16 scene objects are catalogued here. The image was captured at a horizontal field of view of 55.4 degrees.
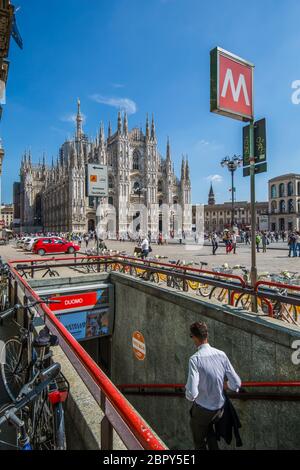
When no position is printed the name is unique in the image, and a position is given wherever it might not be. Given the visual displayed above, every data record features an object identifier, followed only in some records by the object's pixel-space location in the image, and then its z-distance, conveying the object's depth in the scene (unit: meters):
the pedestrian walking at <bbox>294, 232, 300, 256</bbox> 18.72
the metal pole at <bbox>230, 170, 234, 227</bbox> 27.97
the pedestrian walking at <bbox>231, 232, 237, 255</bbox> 21.92
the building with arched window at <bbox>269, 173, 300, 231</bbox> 75.50
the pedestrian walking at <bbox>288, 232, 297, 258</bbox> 18.75
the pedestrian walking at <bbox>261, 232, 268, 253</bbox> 22.75
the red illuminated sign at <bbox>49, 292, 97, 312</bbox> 10.10
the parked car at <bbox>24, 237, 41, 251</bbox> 28.19
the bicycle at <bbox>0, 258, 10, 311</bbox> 8.08
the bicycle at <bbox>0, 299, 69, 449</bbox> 2.58
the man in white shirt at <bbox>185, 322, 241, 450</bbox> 3.34
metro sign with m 5.12
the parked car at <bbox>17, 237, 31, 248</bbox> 34.82
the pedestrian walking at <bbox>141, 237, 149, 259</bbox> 17.38
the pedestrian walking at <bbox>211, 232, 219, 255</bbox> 21.95
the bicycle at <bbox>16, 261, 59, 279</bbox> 9.58
